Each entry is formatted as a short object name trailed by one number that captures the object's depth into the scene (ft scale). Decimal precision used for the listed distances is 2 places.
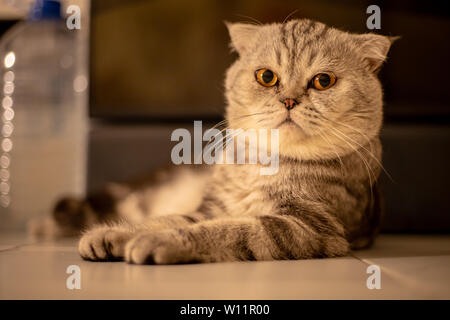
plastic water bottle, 3.06
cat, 1.98
